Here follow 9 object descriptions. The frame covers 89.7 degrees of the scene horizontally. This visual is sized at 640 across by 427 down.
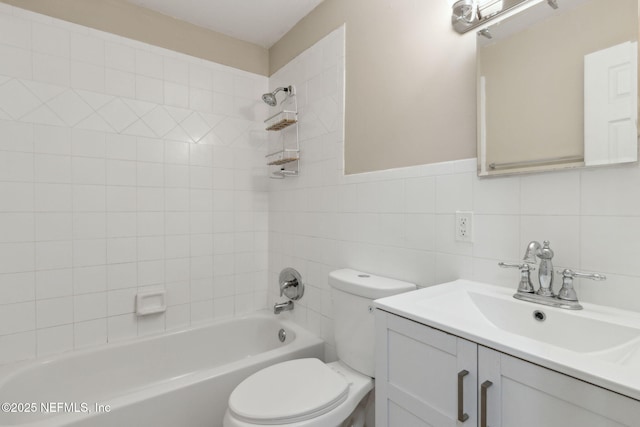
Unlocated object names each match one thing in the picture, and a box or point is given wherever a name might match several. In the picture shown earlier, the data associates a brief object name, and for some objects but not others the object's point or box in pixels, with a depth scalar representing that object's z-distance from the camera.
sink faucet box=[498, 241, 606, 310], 0.91
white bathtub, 1.35
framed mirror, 0.86
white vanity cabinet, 0.58
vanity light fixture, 1.11
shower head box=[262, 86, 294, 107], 2.16
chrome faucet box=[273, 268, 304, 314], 2.11
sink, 0.79
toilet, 1.14
